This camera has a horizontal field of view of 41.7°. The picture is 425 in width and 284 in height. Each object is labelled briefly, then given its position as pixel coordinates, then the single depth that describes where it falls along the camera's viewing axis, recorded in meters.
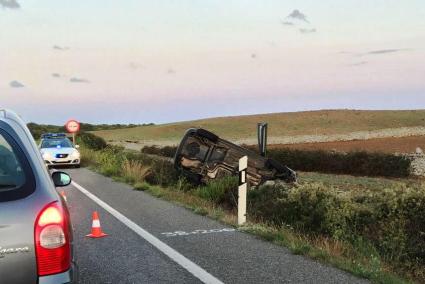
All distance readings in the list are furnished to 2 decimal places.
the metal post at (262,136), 16.75
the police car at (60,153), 24.30
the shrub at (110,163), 20.38
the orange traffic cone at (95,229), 8.34
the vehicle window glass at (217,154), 16.56
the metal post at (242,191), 9.50
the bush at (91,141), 39.31
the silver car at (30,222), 3.04
